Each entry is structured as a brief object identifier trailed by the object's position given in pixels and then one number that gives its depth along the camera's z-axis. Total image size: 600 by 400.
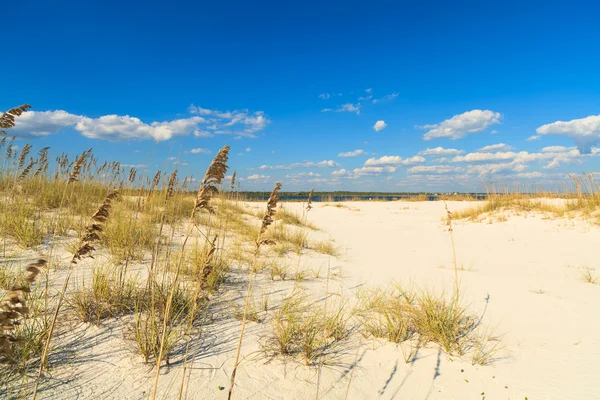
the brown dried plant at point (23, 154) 4.10
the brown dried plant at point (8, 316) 0.74
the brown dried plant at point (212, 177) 1.25
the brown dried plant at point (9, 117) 1.50
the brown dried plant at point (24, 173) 3.11
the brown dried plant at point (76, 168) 1.98
